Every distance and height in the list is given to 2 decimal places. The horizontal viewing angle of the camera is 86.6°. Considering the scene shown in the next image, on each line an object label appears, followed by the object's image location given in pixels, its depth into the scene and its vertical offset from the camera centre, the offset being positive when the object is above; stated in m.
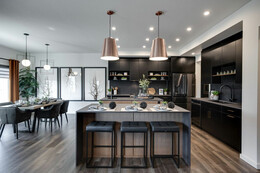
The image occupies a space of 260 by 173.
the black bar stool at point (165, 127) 2.37 -0.71
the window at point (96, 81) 6.86 +0.24
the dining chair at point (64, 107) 5.16 -0.80
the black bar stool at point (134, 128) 2.37 -0.72
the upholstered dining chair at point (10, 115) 3.64 -0.79
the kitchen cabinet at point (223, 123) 3.01 -0.94
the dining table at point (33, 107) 4.01 -0.63
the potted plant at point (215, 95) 4.14 -0.26
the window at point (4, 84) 5.72 +0.06
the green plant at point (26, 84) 6.38 +0.07
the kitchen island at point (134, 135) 2.79 -0.94
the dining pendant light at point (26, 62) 4.73 +0.80
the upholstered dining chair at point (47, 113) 4.42 -0.88
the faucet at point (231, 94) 3.90 -0.23
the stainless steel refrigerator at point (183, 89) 6.19 -0.13
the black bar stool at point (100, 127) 2.39 -0.72
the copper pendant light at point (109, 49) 2.62 +0.71
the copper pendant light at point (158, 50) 2.73 +0.72
